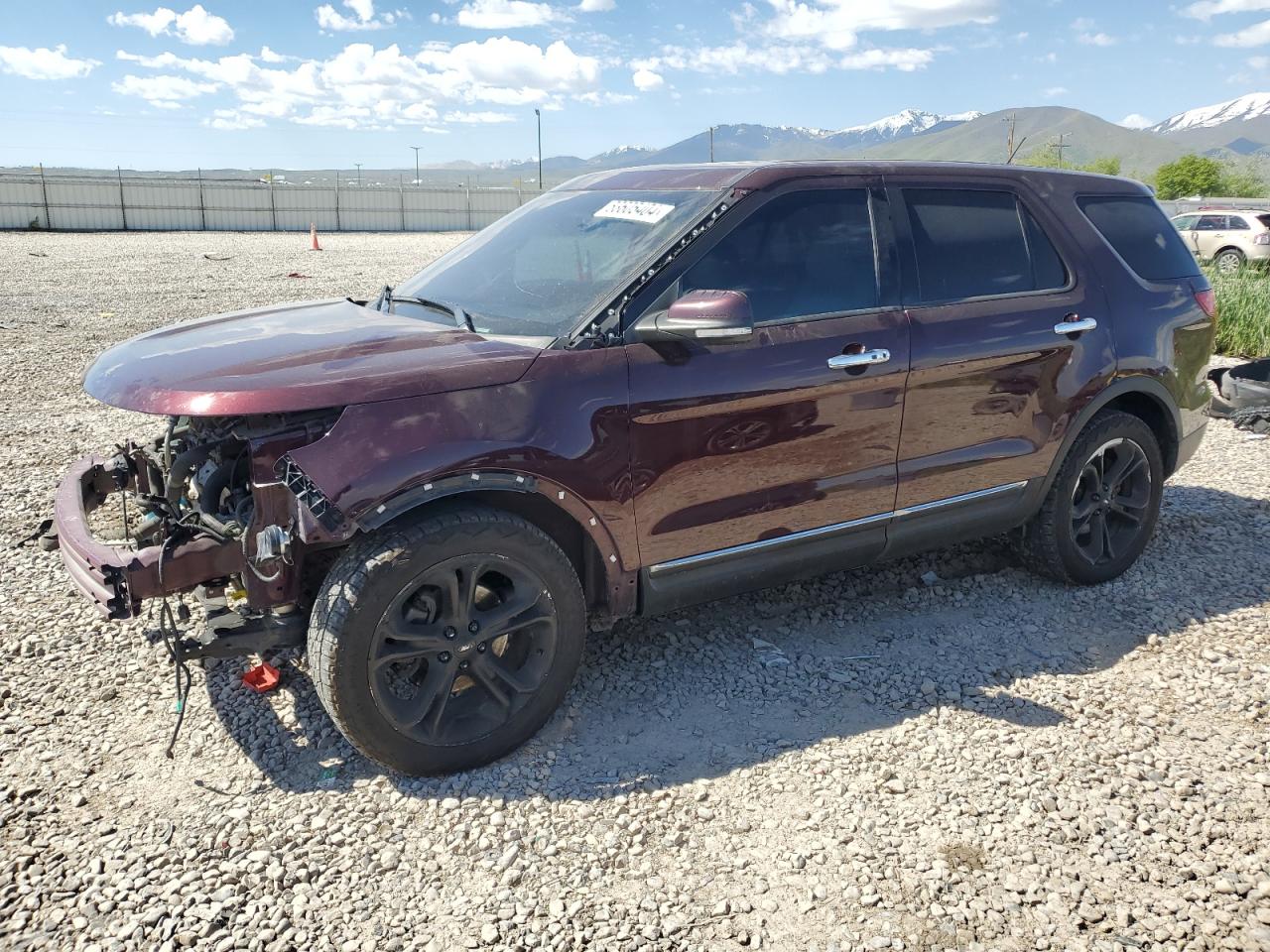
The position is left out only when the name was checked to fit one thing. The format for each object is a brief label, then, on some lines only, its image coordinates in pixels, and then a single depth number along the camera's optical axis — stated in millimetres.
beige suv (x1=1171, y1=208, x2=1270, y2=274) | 23797
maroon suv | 3051
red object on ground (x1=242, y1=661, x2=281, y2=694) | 3643
